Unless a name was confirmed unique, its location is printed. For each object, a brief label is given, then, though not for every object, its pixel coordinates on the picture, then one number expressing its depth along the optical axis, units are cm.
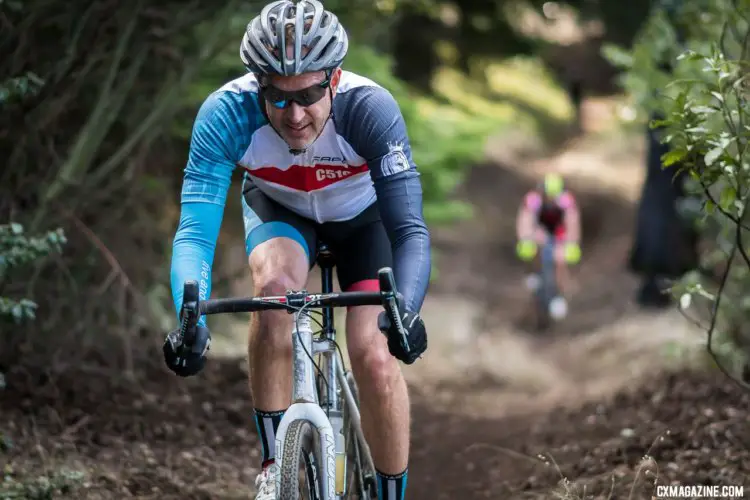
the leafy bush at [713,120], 1033
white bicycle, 790
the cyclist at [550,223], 3209
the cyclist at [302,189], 881
